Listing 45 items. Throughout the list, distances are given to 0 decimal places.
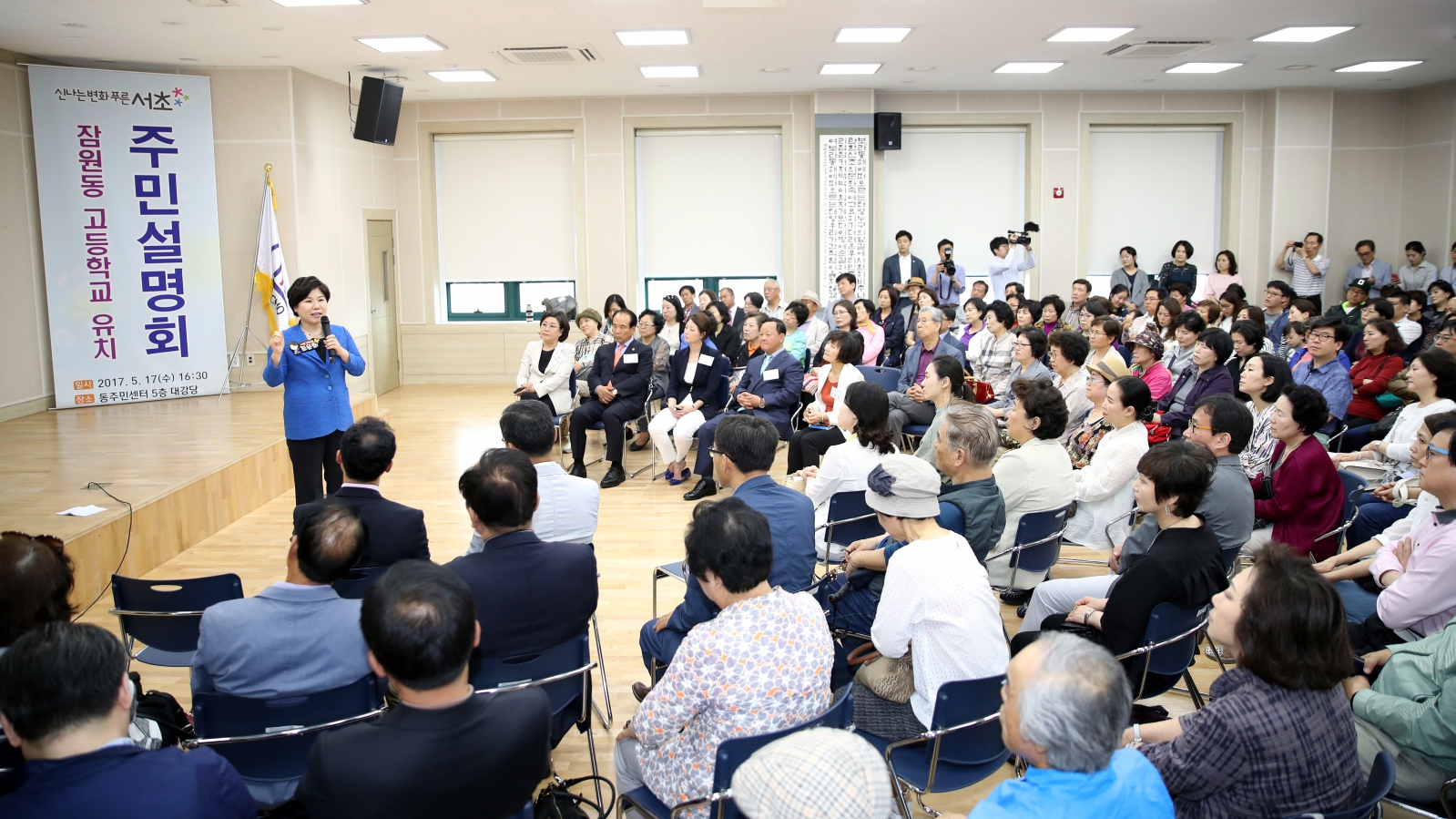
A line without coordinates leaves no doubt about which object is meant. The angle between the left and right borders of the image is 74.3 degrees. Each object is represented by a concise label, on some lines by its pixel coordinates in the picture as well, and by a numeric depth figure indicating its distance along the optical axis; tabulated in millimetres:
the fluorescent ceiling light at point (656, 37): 8898
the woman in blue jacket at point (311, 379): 4941
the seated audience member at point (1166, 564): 2898
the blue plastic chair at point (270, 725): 2338
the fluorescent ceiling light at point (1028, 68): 10789
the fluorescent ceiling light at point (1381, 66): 10852
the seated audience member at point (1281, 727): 1981
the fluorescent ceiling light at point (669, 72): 10648
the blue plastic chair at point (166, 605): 3121
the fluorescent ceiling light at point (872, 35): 8953
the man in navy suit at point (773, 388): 7098
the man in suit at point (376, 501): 3250
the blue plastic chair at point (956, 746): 2354
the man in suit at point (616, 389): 7469
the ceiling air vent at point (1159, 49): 9617
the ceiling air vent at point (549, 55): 9492
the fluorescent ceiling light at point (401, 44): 8844
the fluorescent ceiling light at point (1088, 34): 8992
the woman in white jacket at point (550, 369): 7660
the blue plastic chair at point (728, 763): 2025
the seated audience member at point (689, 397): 7289
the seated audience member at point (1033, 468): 4211
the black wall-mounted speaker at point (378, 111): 9766
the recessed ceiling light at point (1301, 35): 9031
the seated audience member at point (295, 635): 2426
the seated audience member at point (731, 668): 2154
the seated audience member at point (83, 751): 1675
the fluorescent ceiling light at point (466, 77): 10711
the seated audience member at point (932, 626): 2512
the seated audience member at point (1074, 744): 1661
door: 12008
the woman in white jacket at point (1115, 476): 4441
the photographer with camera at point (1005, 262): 12055
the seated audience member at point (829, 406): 6492
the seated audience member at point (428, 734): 1731
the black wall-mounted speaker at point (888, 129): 12273
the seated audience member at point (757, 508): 2906
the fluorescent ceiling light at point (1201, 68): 10867
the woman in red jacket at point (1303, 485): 3947
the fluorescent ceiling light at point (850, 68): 10648
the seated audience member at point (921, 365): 6785
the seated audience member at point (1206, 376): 5938
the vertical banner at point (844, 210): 12305
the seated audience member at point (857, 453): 4309
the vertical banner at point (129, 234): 8945
